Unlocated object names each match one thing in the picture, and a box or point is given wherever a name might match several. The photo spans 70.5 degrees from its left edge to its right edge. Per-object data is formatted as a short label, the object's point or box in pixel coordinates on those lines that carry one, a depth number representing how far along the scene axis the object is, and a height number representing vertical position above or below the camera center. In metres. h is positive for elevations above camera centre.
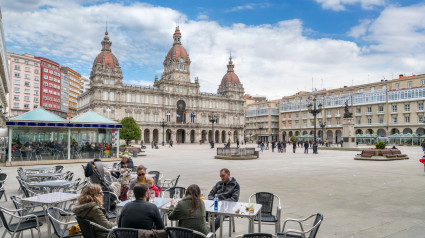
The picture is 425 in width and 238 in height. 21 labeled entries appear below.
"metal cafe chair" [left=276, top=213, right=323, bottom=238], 3.82 -1.23
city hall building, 67.19 +7.73
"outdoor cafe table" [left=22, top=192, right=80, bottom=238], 5.21 -1.25
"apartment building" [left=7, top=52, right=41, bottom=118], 68.69 +11.17
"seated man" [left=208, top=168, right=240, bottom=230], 5.68 -1.07
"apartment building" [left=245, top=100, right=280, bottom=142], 84.75 +3.93
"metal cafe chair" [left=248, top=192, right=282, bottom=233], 5.47 -1.26
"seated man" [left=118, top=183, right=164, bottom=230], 3.77 -1.04
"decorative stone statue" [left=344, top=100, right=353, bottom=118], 35.10 +2.36
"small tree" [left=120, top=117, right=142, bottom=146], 46.22 +0.14
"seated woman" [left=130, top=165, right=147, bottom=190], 6.04 -0.89
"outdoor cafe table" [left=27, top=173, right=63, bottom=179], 8.64 -1.30
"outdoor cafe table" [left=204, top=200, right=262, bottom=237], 4.49 -1.20
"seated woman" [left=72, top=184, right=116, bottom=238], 4.04 -1.06
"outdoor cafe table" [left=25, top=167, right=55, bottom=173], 10.34 -1.32
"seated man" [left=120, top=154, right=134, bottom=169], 9.47 -1.00
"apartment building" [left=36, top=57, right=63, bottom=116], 78.26 +12.24
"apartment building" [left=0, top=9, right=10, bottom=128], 21.33 +5.30
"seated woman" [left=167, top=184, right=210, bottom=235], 4.04 -1.08
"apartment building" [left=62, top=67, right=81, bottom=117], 99.50 +14.83
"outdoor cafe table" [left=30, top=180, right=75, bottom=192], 7.12 -1.29
